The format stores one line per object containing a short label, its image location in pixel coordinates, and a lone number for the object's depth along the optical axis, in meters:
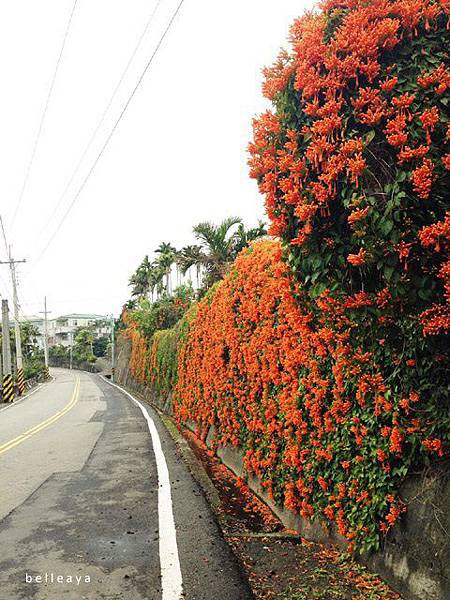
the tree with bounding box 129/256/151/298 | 63.50
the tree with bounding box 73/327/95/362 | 98.05
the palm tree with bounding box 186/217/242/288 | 20.69
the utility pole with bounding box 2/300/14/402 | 31.36
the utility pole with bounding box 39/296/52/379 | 60.18
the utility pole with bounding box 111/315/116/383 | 59.69
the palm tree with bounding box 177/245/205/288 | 21.77
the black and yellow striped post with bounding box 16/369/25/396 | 36.41
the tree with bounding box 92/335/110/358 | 103.38
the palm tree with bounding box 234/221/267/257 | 20.13
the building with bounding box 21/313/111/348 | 126.62
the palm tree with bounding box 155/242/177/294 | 53.41
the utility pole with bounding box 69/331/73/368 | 97.81
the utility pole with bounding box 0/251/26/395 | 36.91
